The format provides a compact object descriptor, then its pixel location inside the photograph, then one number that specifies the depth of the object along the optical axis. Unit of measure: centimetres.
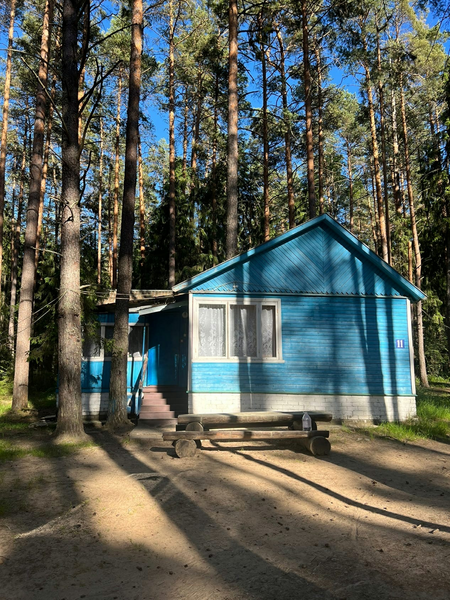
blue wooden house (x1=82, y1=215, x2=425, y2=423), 1151
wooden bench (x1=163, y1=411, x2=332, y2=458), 843
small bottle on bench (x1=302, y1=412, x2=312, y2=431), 896
